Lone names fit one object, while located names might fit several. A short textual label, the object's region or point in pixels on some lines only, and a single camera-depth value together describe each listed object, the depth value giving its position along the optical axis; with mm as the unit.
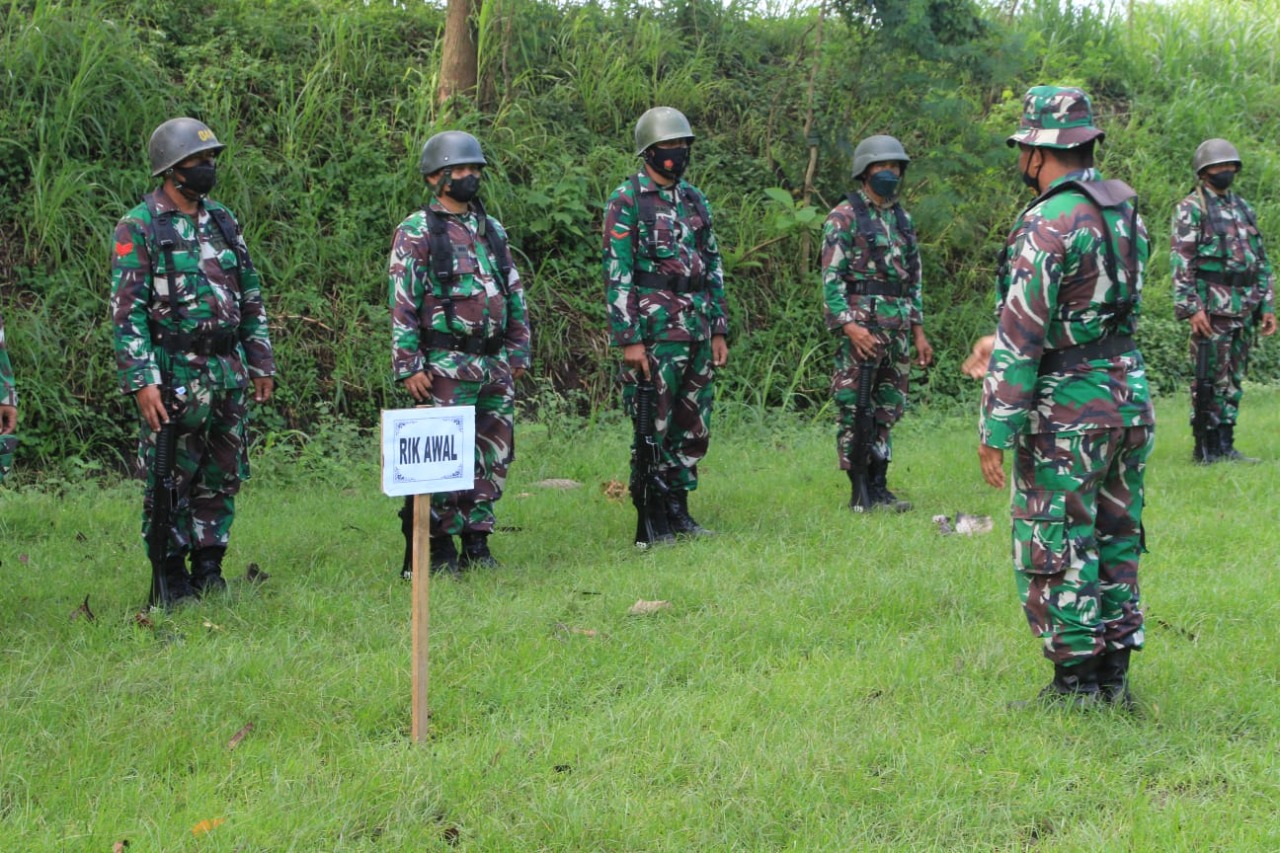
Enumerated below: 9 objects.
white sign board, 4098
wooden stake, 4125
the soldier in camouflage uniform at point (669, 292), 6992
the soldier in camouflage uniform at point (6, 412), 5273
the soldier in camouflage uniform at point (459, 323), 6352
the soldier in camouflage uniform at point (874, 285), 7797
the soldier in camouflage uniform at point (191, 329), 5730
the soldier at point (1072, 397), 4141
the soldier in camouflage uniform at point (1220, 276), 9016
